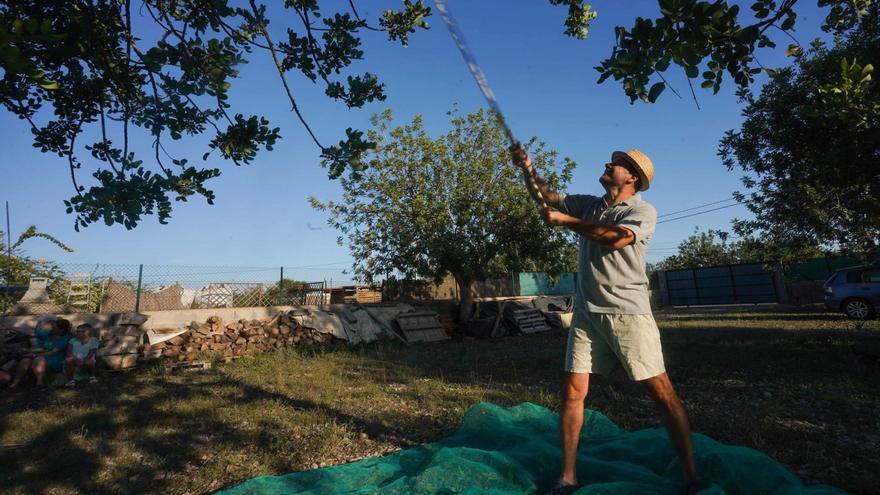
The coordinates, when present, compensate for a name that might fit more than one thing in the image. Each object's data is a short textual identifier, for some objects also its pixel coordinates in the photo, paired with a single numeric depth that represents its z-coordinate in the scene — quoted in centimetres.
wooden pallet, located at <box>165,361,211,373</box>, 823
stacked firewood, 897
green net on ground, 242
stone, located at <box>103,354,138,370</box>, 805
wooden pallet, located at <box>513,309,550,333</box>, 1427
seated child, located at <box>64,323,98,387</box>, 738
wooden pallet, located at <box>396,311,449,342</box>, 1234
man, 246
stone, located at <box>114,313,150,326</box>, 897
